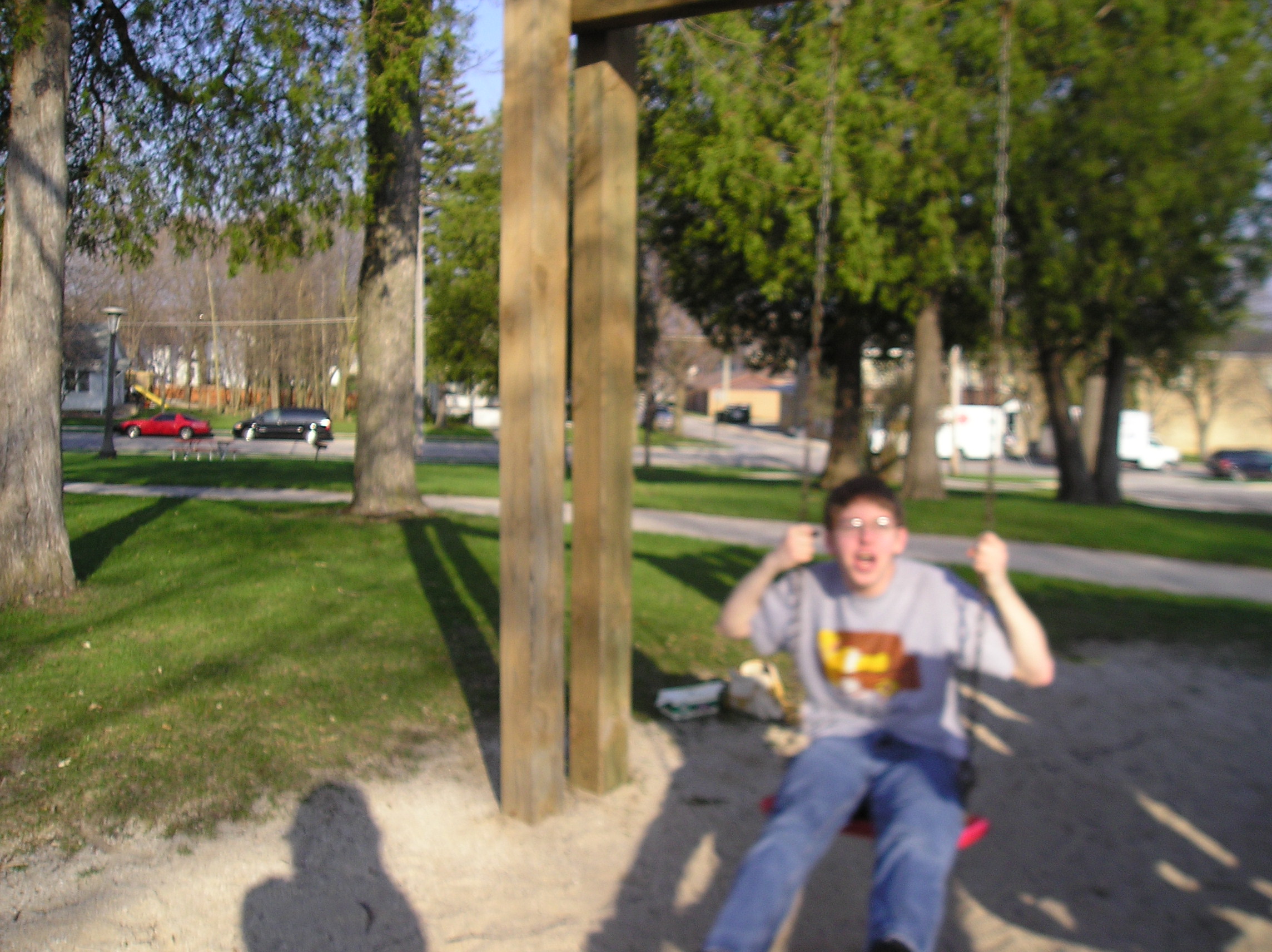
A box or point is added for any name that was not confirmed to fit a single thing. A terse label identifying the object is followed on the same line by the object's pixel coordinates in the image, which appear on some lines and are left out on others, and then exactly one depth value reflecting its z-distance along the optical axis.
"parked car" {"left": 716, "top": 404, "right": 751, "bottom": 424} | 78.69
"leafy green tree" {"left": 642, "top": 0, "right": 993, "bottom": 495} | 14.68
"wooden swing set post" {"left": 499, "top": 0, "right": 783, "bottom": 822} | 4.09
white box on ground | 5.90
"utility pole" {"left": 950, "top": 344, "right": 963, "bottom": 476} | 32.38
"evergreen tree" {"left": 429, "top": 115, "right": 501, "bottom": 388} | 30.83
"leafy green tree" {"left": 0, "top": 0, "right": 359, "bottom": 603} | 8.95
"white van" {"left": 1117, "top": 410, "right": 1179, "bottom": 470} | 50.34
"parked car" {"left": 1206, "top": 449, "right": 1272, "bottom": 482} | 47.19
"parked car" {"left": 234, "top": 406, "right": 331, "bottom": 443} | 31.92
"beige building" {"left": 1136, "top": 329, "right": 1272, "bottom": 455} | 58.44
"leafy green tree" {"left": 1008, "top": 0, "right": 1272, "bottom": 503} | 16.36
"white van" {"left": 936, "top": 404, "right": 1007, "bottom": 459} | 48.06
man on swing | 2.87
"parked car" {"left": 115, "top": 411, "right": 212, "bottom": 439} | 28.72
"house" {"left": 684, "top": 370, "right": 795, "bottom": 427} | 90.75
